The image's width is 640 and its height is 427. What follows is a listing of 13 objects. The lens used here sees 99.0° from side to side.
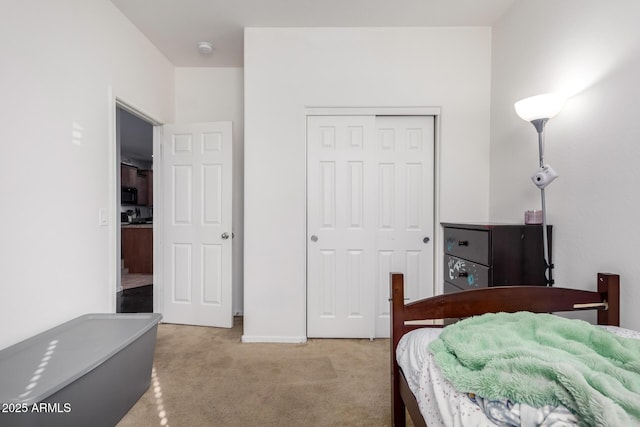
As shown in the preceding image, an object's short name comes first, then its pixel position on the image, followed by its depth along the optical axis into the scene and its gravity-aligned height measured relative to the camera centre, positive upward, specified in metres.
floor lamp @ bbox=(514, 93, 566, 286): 1.47 +0.54
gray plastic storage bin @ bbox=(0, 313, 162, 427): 1.06 -0.71
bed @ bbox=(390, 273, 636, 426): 1.11 -0.40
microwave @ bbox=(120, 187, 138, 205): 5.48 +0.29
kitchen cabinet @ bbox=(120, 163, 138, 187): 5.50 +0.72
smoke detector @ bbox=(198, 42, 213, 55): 2.55 +1.54
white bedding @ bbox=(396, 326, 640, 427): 0.62 -0.50
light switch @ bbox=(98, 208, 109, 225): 1.93 -0.05
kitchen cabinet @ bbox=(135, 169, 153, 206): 6.01 +0.53
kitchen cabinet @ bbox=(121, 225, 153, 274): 4.60 -0.65
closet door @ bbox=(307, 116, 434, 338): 2.43 -0.04
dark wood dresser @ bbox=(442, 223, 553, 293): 1.58 -0.25
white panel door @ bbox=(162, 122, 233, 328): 2.71 -0.14
